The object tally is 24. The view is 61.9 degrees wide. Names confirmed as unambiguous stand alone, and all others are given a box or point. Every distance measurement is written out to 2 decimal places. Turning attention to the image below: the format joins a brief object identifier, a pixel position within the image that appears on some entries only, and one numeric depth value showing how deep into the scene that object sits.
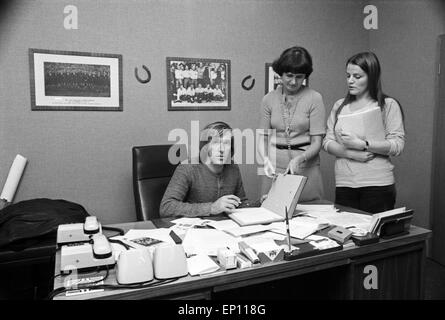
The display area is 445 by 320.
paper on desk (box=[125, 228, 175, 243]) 1.42
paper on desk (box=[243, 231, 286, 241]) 1.41
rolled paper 2.31
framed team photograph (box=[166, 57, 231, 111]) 2.75
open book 1.61
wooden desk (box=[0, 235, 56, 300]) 1.85
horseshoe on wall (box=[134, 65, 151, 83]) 2.64
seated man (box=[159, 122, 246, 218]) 1.78
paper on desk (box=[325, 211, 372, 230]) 1.56
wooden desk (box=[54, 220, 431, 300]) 1.08
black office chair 2.01
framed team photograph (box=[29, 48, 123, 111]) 2.38
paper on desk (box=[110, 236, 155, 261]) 1.25
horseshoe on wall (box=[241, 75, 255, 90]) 2.99
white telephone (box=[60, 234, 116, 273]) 1.10
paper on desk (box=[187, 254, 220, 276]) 1.12
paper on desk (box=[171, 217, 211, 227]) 1.59
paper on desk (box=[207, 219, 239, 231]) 1.55
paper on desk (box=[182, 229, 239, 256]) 1.28
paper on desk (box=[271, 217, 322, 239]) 1.45
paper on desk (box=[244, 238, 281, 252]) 1.27
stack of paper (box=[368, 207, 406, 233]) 1.43
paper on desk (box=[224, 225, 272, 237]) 1.45
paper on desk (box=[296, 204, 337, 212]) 1.84
